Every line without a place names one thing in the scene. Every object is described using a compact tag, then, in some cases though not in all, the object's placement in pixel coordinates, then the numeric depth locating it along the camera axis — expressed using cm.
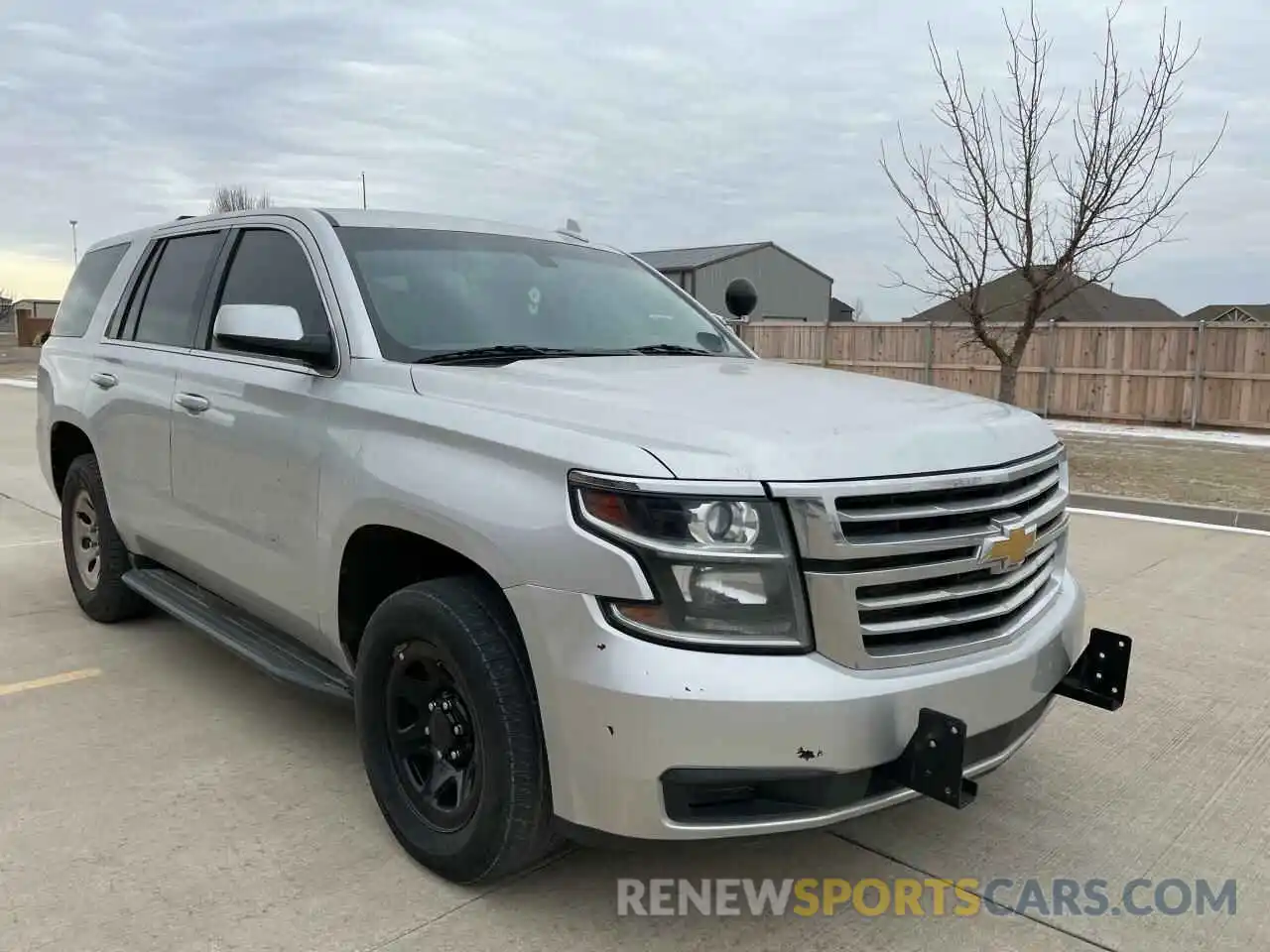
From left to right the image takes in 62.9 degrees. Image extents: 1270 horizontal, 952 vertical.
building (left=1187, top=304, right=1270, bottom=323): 3821
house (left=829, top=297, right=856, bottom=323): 5541
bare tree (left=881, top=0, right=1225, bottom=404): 1237
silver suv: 227
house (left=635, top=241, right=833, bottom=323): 4062
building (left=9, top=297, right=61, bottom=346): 4153
